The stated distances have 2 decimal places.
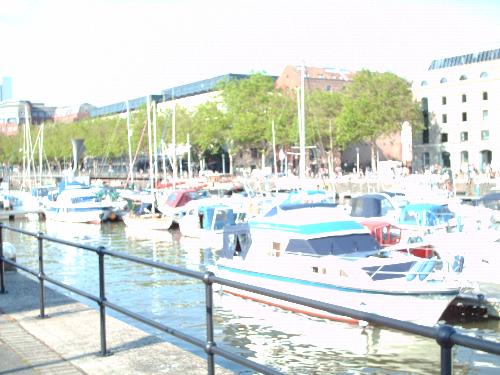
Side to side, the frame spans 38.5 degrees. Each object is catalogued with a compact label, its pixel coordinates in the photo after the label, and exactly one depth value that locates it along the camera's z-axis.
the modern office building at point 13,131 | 193.05
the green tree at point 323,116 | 87.07
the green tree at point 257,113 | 89.81
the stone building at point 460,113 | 94.81
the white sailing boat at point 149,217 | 48.72
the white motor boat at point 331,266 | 18.00
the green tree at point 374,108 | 86.69
